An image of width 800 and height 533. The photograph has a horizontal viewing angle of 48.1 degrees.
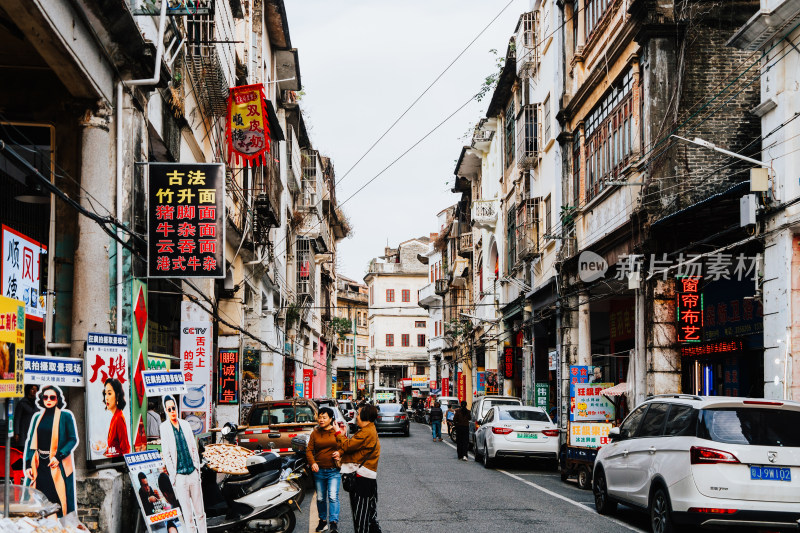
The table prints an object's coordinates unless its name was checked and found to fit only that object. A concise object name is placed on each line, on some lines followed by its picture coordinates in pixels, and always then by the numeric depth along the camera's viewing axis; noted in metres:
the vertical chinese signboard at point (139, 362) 11.42
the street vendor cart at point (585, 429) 17.31
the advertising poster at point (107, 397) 10.50
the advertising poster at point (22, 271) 9.68
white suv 9.91
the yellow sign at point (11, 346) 6.99
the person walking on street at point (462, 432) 25.20
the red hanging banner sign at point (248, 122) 21.70
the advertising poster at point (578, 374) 23.77
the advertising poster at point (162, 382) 9.86
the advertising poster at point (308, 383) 43.69
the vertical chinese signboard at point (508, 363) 37.94
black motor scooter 10.91
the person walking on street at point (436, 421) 35.75
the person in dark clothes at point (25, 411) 9.26
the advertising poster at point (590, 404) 21.69
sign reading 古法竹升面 12.34
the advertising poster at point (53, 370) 8.42
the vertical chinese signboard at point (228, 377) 24.25
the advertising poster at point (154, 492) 8.93
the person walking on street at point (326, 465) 11.12
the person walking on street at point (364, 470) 10.30
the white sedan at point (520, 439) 21.17
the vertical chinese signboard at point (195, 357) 19.42
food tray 11.17
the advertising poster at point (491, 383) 41.91
